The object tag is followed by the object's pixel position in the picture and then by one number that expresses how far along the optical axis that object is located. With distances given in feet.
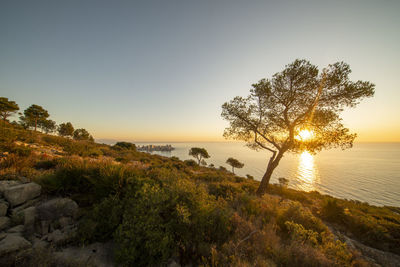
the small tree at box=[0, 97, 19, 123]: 93.66
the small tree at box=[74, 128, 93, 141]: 156.11
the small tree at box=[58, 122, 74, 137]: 145.87
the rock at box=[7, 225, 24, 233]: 8.43
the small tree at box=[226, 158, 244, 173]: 123.44
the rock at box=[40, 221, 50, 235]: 8.96
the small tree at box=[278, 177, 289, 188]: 105.77
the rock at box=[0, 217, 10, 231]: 8.65
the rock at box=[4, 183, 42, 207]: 10.24
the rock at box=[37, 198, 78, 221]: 9.70
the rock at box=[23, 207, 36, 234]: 8.78
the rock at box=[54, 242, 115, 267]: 7.52
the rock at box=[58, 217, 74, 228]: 9.60
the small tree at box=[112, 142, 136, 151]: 125.68
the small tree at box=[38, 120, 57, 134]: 144.62
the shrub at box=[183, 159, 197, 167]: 74.82
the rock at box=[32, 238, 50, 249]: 7.79
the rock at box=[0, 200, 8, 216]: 9.34
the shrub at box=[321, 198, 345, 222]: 21.63
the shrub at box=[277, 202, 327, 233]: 14.83
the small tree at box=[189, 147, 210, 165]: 126.21
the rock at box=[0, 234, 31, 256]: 6.97
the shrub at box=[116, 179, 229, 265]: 7.95
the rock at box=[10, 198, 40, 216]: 9.82
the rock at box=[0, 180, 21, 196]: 10.63
